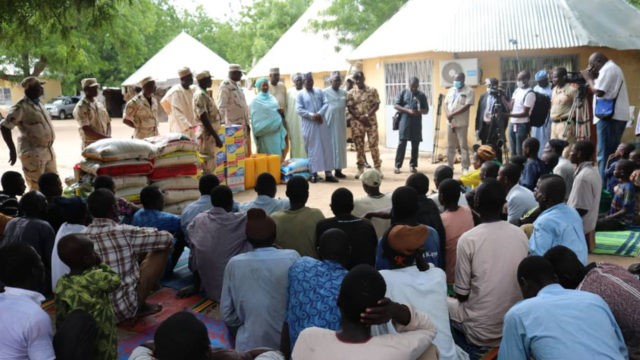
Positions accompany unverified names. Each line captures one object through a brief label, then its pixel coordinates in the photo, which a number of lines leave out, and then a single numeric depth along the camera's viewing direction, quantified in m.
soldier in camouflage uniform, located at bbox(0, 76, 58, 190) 7.97
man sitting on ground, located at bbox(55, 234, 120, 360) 3.38
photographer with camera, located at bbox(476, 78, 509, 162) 10.80
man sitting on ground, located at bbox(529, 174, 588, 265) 4.15
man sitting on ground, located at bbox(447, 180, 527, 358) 3.87
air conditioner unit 13.81
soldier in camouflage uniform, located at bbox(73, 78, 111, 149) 8.80
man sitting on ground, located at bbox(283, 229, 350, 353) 3.26
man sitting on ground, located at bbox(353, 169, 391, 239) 5.34
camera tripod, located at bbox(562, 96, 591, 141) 9.48
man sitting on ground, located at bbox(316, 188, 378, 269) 4.27
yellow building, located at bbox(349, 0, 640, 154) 13.27
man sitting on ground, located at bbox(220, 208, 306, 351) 3.70
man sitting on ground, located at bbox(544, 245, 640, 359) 3.14
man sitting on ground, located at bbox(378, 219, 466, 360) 3.34
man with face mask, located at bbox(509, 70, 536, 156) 10.35
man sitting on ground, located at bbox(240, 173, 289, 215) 5.40
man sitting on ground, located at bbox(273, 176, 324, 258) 4.70
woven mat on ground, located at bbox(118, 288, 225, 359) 4.54
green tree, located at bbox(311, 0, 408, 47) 19.78
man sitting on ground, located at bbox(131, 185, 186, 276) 5.42
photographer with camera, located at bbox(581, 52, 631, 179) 8.60
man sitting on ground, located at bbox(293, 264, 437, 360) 2.46
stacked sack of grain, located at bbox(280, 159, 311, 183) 11.07
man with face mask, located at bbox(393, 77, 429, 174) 11.38
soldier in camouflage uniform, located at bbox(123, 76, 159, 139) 9.59
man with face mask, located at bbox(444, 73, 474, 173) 11.12
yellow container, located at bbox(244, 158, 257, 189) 10.59
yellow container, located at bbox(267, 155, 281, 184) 10.86
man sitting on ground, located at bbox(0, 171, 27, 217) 5.83
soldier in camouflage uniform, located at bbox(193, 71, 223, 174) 9.20
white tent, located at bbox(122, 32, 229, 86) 23.27
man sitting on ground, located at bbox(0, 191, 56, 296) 4.89
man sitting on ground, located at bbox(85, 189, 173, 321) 4.38
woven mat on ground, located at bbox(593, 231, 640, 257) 6.56
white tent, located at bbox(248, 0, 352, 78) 20.22
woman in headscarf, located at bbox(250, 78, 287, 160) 11.03
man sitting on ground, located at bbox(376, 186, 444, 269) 3.38
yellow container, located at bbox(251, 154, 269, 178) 10.71
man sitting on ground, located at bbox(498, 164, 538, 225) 5.57
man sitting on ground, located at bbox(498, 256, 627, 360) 2.71
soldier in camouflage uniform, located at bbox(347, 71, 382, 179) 11.30
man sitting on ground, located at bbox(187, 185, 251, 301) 4.90
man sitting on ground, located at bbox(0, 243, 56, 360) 2.83
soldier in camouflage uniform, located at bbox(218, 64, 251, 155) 10.54
